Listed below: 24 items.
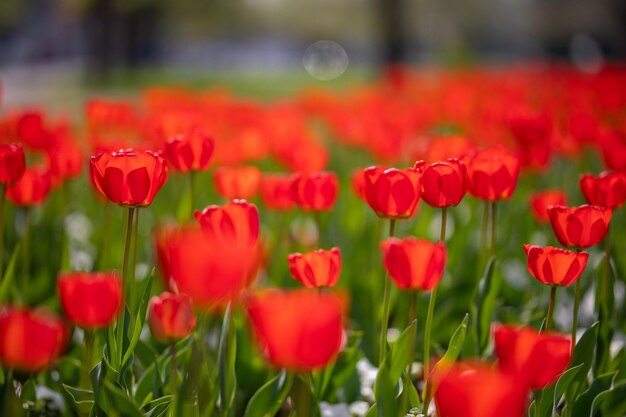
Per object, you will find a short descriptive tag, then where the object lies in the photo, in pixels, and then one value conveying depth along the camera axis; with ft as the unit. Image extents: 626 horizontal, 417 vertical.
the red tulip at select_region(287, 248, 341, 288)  7.38
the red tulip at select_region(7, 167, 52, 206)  8.13
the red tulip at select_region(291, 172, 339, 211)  8.09
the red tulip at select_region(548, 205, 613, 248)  7.47
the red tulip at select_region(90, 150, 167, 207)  7.26
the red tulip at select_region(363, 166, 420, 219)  7.37
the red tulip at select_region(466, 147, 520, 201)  7.67
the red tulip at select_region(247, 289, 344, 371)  6.54
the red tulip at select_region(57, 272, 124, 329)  6.97
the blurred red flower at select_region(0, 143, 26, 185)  7.68
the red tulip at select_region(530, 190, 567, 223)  8.29
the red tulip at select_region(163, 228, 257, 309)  6.59
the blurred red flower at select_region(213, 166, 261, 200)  8.29
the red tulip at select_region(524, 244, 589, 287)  7.29
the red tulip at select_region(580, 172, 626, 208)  7.81
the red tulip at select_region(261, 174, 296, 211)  8.78
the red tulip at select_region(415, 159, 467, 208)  7.38
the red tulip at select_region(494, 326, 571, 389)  6.86
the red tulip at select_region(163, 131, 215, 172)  7.97
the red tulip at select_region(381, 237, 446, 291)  7.06
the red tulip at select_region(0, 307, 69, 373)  6.76
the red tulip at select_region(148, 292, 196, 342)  7.30
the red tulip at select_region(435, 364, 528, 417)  6.49
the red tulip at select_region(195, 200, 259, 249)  7.23
